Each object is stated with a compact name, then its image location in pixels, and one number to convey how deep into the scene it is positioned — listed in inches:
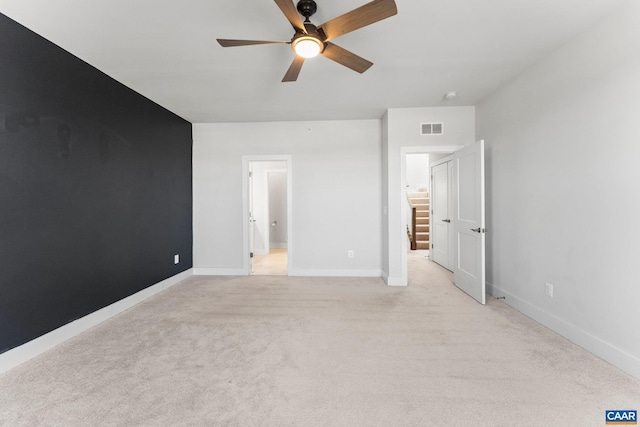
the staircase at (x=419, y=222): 281.0
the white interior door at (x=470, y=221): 123.0
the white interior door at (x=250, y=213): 178.5
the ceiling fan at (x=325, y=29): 61.1
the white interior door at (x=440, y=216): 191.3
